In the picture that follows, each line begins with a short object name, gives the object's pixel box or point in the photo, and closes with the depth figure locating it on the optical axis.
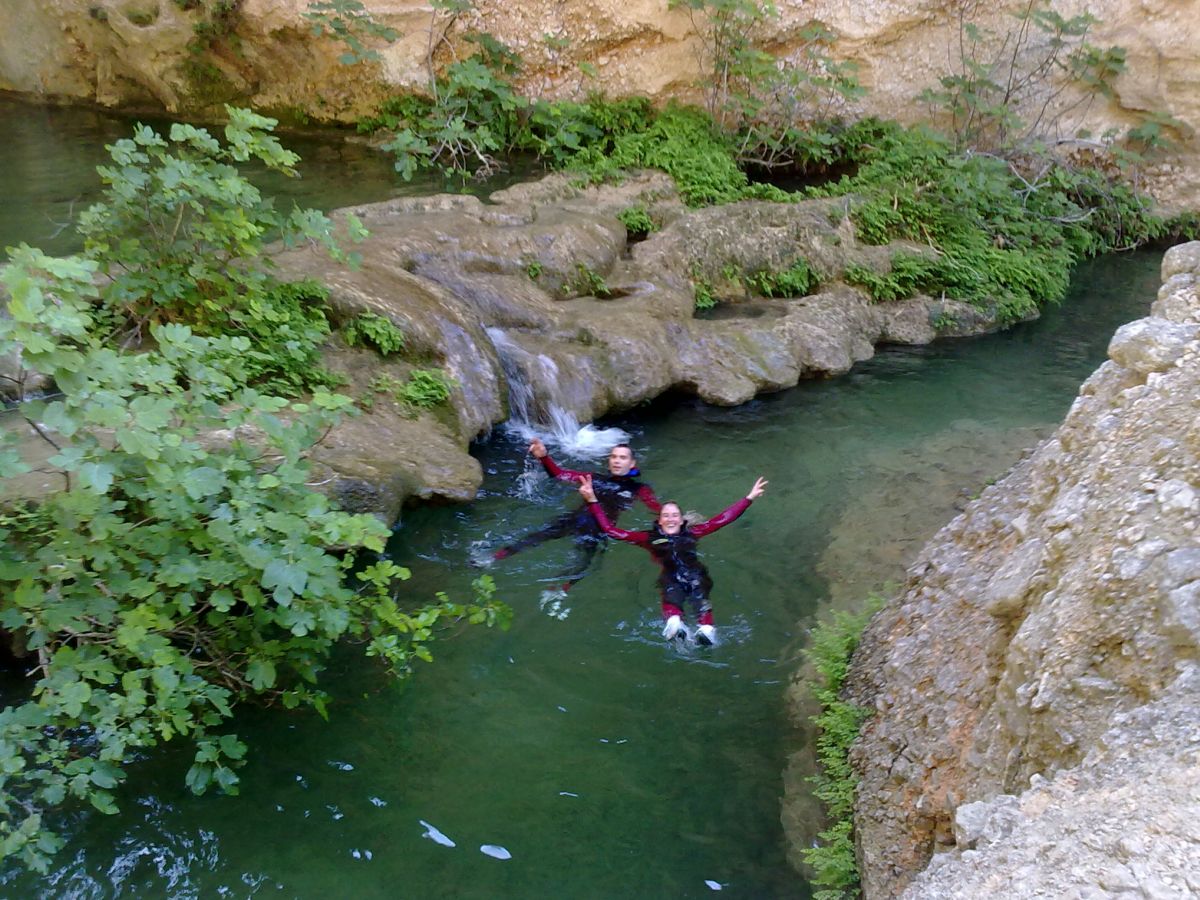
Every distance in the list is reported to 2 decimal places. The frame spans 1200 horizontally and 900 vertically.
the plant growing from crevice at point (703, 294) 11.72
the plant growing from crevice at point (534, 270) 10.70
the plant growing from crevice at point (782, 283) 12.10
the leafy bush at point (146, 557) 4.14
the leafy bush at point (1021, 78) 14.63
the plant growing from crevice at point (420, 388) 8.22
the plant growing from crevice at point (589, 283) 10.97
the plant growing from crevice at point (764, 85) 14.29
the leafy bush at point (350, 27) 14.34
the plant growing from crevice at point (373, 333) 8.34
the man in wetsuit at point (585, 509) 7.41
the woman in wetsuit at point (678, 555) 6.56
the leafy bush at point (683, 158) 13.33
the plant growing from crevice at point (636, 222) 12.30
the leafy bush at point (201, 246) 6.51
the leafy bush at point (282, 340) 7.30
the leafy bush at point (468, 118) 13.81
